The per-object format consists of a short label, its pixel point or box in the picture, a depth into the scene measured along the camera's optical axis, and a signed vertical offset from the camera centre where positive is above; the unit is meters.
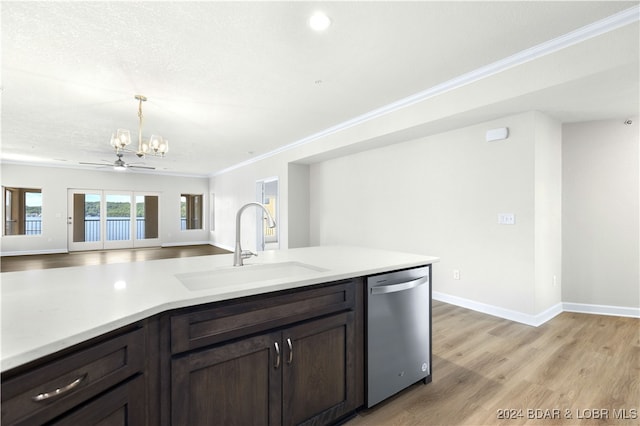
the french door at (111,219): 9.01 -0.14
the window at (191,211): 10.61 +0.14
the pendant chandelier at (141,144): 3.69 +0.94
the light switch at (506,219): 3.27 -0.05
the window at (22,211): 8.06 +0.11
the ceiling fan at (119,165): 4.32 +0.76
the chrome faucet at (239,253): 1.82 -0.24
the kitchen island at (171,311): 0.90 -0.36
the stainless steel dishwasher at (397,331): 1.76 -0.75
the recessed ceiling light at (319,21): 2.09 +1.41
